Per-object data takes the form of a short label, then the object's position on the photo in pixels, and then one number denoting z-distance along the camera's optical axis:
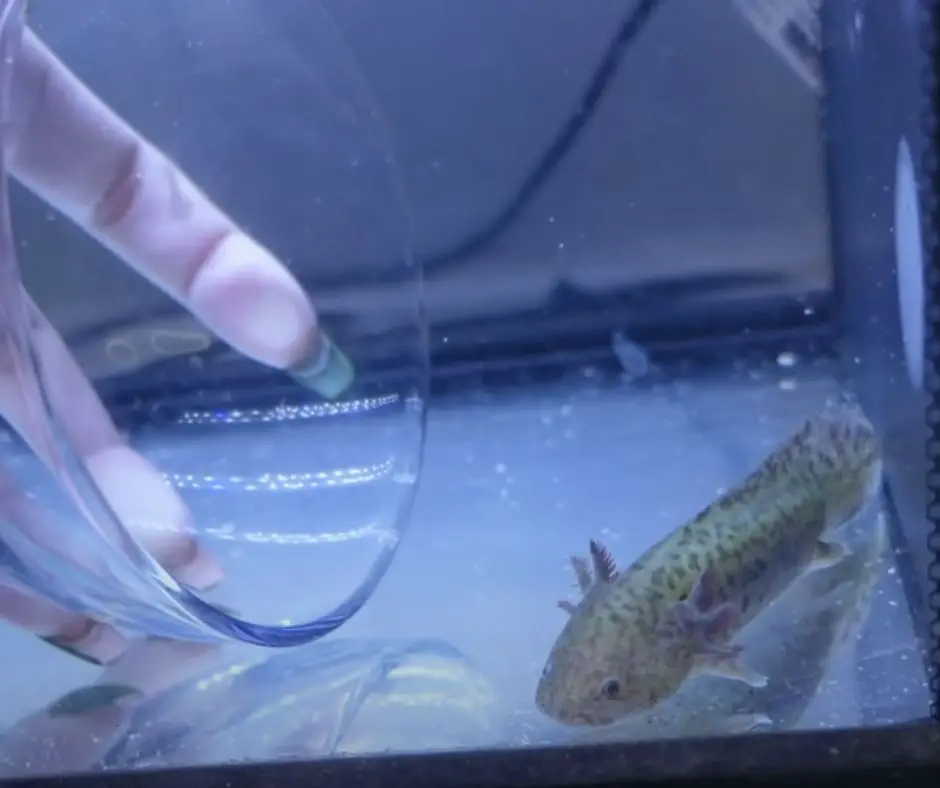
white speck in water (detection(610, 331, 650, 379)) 0.44
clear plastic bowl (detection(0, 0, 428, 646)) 0.35
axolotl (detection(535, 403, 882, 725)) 0.30
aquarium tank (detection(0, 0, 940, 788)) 0.29
